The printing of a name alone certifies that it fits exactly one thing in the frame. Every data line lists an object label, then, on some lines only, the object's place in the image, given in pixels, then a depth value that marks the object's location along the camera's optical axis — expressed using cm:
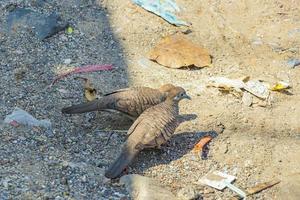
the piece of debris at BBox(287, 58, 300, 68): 1092
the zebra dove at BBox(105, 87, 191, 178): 789
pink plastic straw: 1000
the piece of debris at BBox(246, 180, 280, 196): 808
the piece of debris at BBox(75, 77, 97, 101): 946
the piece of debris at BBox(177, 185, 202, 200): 772
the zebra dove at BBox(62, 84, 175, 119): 874
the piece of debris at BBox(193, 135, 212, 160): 862
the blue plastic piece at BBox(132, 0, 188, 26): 1155
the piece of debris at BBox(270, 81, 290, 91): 1016
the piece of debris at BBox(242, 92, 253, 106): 979
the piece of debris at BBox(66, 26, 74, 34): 1100
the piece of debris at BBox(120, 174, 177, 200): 764
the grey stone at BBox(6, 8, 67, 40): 1080
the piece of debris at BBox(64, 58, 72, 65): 1031
